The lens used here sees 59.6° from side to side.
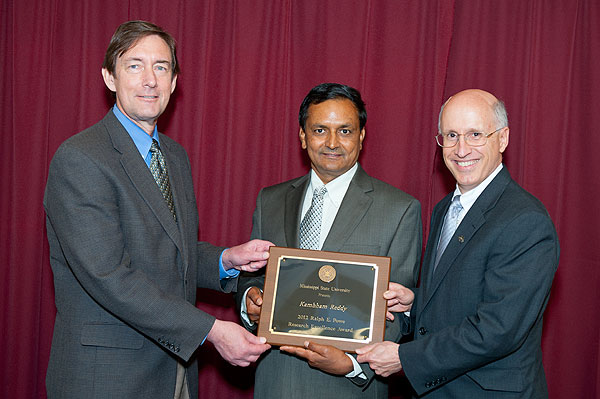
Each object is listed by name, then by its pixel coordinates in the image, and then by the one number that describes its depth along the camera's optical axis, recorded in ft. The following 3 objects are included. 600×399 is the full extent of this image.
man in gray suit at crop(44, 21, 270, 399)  6.61
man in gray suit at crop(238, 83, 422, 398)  7.57
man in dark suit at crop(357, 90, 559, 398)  6.29
